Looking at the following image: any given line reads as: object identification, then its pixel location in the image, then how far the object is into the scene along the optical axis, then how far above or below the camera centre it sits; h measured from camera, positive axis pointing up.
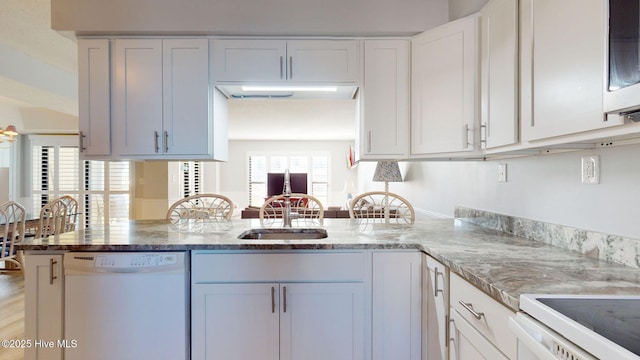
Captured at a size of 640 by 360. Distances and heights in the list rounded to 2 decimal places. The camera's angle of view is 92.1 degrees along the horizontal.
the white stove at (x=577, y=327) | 0.68 -0.37
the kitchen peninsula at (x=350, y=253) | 1.27 -0.35
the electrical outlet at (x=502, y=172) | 1.94 +0.04
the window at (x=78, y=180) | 5.77 -0.03
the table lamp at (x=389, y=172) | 4.19 +0.09
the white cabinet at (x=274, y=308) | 1.59 -0.67
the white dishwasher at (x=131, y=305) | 1.58 -0.65
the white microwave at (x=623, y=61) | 0.85 +0.34
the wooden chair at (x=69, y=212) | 4.12 -0.47
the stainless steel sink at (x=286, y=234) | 2.07 -0.37
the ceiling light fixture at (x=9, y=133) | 4.23 +0.63
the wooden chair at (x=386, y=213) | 2.45 -0.30
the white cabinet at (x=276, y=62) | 2.12 +0.81
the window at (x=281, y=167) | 8.46 +0.32
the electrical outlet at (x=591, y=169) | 1.30 +0.04
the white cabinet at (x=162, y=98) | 2.12 +0.56
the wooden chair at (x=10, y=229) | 3.41 -0.57
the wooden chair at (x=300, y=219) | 2.33 -0.33
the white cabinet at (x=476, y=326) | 0.99 -0.53
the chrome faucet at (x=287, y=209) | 2.15 -0.21
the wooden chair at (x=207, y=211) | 2.54 -0.29
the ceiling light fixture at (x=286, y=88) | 2.15 +0.65
